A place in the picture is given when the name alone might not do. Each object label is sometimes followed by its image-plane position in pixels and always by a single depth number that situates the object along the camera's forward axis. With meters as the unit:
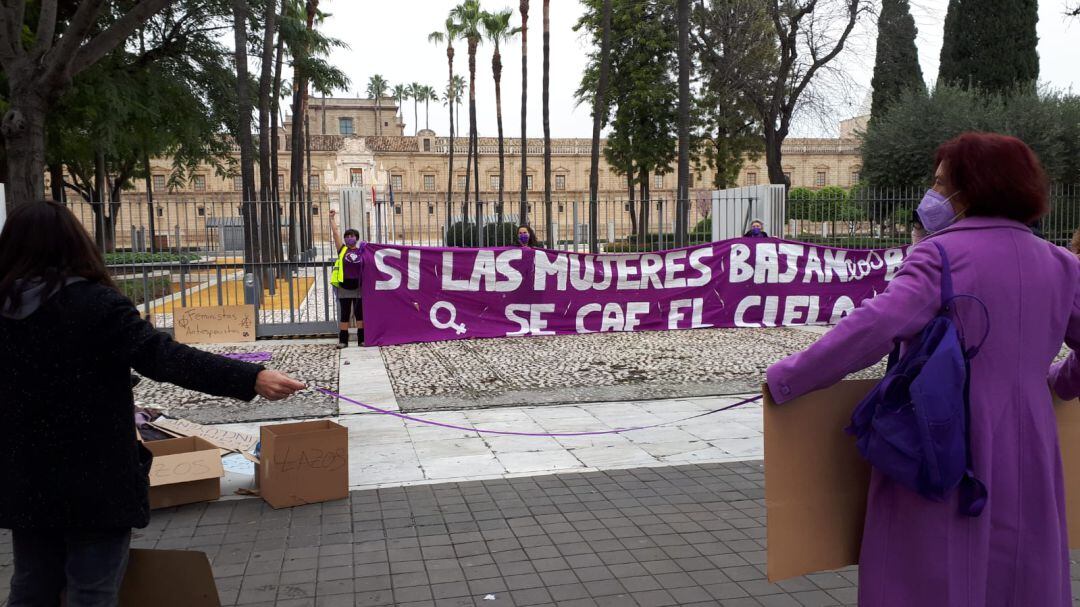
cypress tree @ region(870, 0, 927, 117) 31.56
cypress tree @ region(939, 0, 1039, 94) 27.19
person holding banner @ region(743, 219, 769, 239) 14.41
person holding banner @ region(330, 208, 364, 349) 11.78
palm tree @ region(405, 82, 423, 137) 94.00
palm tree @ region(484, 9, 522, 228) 44.88
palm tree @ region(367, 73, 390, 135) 95.88
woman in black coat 2.40
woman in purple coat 2.18
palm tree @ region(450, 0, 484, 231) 46.20
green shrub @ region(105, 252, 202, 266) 13.18
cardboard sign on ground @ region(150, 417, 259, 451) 5.91
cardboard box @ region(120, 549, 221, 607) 2.74
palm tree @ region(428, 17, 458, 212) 50.59
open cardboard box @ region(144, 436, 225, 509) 5.15
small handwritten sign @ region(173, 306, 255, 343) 11.91
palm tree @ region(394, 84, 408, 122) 95.12
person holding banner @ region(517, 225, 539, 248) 13.66
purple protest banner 12.05
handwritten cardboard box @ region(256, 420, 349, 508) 5.16
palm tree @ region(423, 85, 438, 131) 92.68
